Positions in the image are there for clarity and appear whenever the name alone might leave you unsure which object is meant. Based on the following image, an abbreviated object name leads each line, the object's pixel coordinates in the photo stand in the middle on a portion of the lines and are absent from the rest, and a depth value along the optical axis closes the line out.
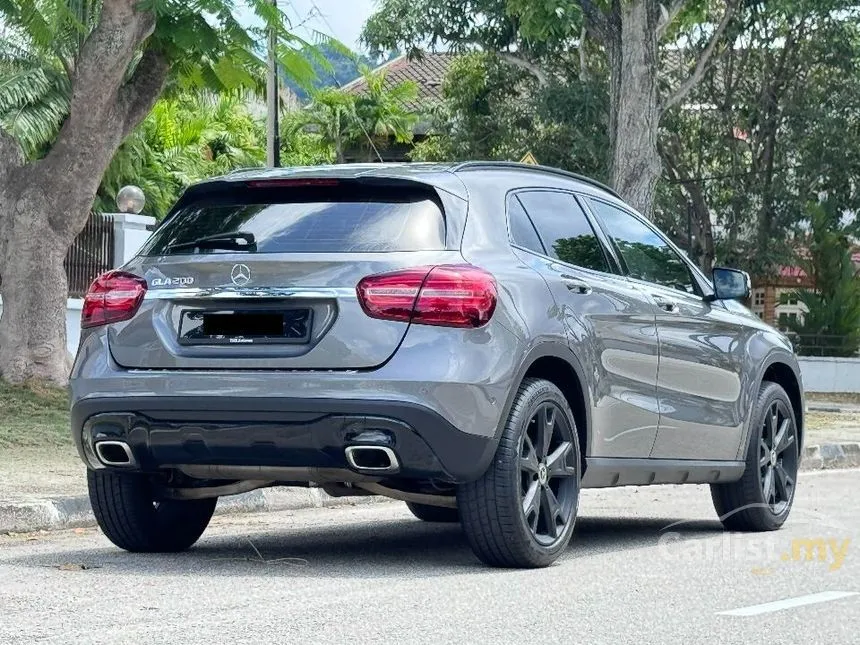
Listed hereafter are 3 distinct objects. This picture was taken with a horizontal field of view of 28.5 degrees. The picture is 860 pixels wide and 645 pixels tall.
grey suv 6.54
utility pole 26.01
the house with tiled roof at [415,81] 58.47
